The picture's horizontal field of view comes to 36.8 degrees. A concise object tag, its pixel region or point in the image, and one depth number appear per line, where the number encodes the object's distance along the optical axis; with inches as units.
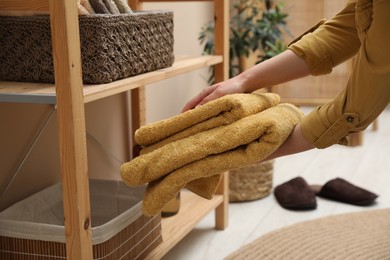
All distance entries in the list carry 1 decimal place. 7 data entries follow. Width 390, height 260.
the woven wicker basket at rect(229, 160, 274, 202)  83.3
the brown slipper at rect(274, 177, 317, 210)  81.0
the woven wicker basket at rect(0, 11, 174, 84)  44.8
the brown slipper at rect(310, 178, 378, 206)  82.4
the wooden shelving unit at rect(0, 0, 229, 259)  39.0
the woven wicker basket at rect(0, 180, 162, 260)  47.9
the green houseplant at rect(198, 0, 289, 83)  92.3
